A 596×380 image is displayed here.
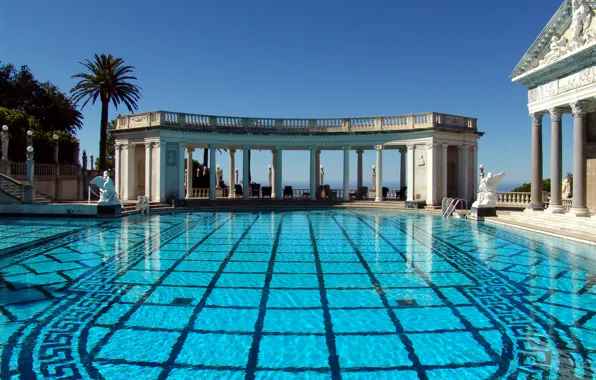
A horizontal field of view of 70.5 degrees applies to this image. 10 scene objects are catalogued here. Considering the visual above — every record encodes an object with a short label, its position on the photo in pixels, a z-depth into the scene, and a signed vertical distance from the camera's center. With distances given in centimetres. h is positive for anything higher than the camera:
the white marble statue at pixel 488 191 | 2308 +9
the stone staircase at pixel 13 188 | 2466 +15
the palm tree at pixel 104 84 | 3703 +963
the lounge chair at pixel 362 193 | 3610 -7
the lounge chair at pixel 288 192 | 3866 -1
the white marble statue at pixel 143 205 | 2570 -83
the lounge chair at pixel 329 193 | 3666 -8
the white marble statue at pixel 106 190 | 2298 +7
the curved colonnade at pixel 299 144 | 3008 +372
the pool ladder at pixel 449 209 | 2468 -100
